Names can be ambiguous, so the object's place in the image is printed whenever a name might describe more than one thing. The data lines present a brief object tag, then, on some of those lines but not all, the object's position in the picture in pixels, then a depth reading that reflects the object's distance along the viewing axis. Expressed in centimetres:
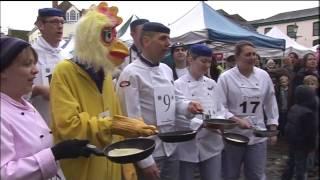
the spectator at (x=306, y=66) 548
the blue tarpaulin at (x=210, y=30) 939
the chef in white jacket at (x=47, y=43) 361
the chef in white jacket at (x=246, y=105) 429
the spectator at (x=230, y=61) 736
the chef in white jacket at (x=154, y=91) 325
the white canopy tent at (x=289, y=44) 1681
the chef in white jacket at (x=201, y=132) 402
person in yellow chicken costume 230
